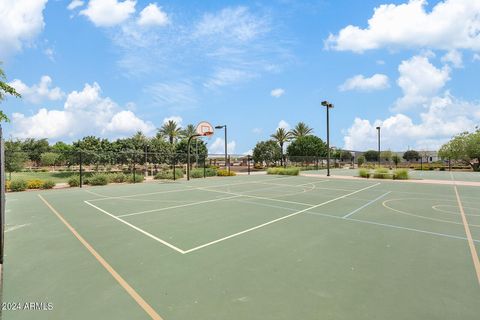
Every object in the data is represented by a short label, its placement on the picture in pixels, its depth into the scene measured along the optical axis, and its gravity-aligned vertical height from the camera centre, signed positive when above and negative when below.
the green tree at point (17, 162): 31.89 +0.10
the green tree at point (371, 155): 87.88 +1.61
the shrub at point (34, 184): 18.80 -1.53
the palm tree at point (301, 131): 58.93 +6.76
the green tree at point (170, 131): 54.66 +6.46
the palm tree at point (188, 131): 54.72 +6.51
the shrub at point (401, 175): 24.42 -1.46
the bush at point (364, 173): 26.69 -1.37
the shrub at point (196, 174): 29.21 -1.41
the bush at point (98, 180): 21.42 -1.47
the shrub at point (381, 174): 25.86 -1.45
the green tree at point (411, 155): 85.06 +1.50
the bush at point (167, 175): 27.50 -1.44
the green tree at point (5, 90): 7.41 +2.17
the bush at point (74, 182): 20.47 -1.53
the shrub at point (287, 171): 31.56 -1.30
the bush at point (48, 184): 19.17 -1.57
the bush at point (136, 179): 23.90 -1.56
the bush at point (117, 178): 23.59 -1.44
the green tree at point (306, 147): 55.09 +2.85
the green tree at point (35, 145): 57.02 +4.08
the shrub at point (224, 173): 32.03 -1.50
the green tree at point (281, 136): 58.14 +5.52
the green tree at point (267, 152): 55.00 +1.85
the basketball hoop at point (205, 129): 28.25 +3.58
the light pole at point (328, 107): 28.19 +5.87
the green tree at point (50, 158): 46.07 +0.84
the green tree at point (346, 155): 83.99 +1.64
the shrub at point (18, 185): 17.59 -1.50
